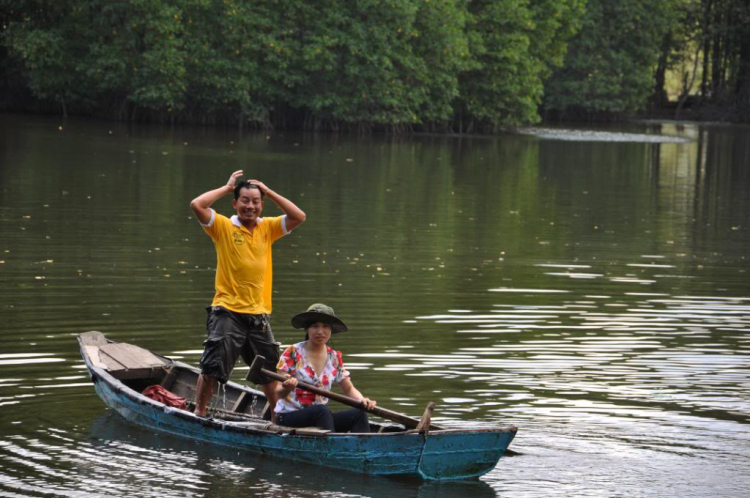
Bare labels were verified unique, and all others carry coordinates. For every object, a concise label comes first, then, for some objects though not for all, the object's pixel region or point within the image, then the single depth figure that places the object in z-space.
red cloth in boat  19.67
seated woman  16.97
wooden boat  16.31
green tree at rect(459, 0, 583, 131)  108.87
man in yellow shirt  17.75
